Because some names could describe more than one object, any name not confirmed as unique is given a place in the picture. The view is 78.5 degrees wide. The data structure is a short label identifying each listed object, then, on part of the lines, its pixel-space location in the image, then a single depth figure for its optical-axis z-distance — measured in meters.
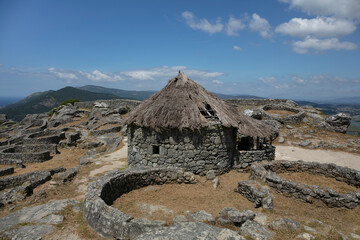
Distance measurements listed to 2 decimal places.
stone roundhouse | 12.66
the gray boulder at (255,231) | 6.35
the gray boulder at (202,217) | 7.57
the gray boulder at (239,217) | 7.55
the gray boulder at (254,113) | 26.55
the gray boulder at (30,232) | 6.70
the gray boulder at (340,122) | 25.33
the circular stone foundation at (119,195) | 6.77
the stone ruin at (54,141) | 14.43
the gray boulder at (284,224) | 7.06
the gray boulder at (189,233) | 5.57
